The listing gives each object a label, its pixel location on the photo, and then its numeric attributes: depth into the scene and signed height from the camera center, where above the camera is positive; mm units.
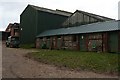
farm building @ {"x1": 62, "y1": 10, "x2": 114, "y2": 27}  14921 +3982
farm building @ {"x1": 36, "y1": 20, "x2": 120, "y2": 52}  11056 +441
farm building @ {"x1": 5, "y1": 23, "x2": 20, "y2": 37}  26409 +3684
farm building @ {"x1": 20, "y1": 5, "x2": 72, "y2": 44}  20351 +4865
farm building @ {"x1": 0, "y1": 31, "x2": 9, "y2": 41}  29079 +1795
